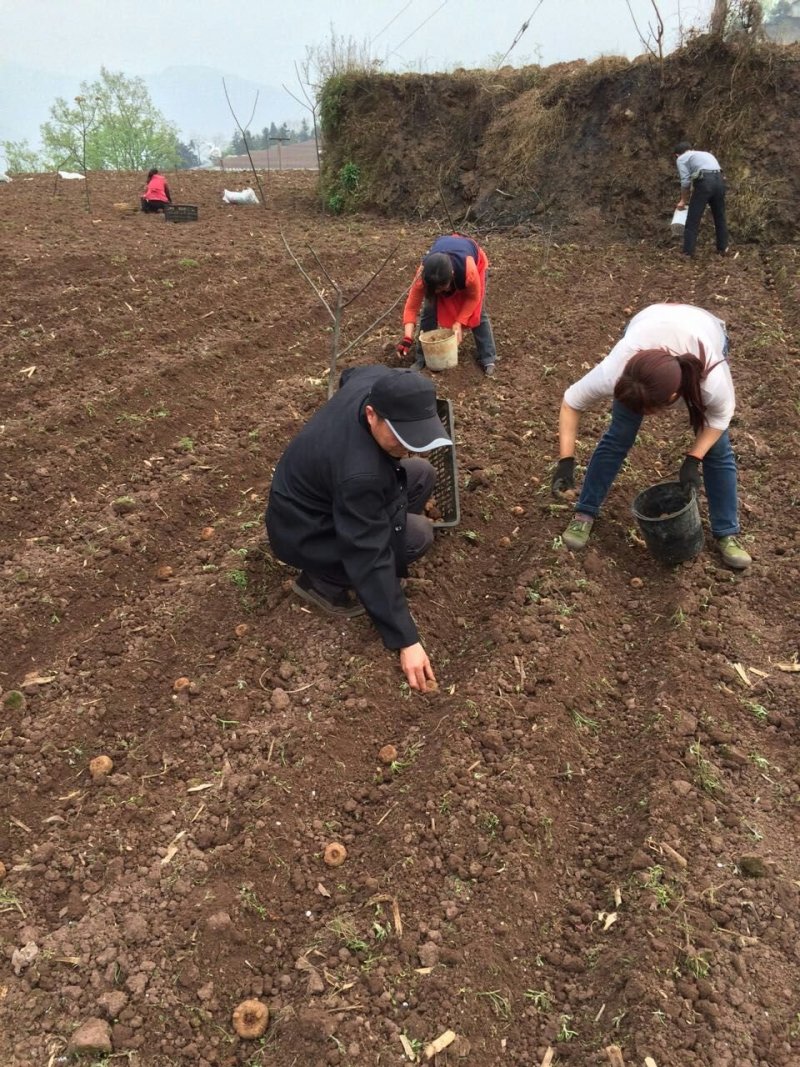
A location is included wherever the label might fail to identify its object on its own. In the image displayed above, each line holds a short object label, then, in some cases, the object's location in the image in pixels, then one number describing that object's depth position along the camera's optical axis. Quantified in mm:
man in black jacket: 2570
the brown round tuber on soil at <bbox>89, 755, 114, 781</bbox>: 2754
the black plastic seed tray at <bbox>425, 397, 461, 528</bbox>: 3931
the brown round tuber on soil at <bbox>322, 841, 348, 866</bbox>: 2465
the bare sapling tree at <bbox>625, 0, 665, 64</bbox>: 9086
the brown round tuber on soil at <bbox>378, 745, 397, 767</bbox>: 2791
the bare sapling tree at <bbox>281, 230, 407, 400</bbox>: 3947
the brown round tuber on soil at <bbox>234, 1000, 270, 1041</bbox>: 2059
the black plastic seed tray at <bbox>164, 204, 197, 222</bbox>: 11039
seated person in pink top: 11492
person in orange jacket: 4930
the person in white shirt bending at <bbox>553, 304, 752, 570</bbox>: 2824
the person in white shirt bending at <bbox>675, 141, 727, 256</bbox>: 7918
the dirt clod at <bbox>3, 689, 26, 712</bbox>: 3043
